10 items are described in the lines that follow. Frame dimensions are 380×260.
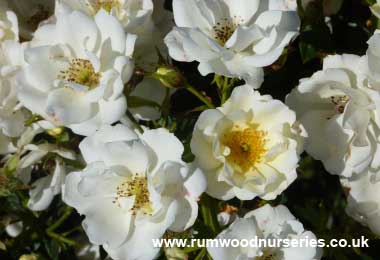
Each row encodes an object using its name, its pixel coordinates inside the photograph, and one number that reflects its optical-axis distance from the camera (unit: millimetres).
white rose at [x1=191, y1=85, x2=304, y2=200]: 540
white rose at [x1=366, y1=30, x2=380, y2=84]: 531
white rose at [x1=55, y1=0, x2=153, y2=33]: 567
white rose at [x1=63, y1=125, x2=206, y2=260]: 535
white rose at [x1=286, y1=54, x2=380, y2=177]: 549
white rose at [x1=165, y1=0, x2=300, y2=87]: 541
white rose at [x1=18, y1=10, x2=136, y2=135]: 547
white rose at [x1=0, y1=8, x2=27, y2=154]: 577
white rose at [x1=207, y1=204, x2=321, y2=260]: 543
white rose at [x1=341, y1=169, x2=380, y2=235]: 578
